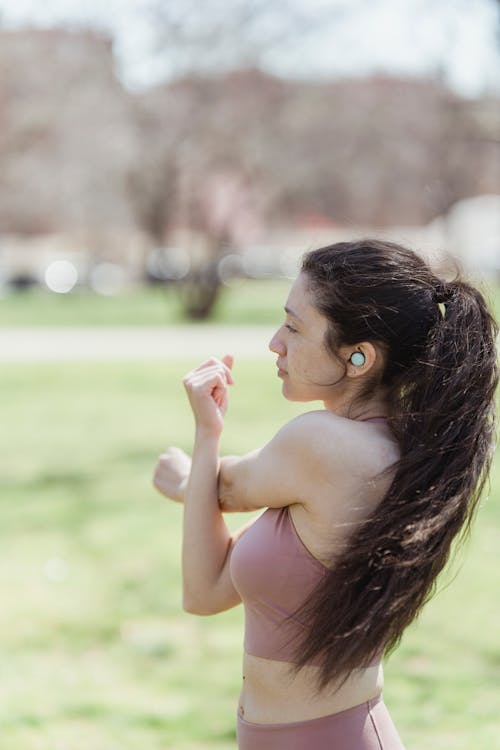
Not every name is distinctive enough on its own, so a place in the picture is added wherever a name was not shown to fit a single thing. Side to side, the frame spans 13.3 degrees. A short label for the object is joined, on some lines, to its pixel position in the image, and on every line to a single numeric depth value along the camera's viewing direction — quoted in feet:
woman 8.78
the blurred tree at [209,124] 92.79
